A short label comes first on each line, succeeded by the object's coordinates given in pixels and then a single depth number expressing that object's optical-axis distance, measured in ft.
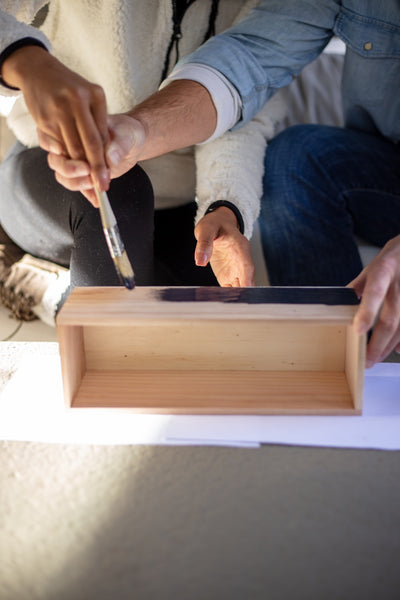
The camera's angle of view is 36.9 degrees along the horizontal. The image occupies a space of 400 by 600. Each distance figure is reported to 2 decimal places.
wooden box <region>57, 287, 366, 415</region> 2.38
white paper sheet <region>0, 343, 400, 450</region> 2.36
